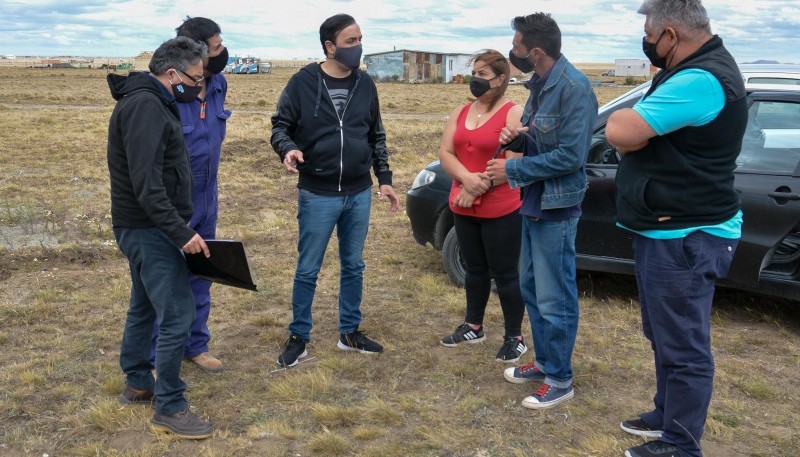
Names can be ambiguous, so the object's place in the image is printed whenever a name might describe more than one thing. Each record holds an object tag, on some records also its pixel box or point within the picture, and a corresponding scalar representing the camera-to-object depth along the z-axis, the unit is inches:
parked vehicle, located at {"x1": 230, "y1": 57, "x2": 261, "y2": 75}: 3457.2
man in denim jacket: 137.8
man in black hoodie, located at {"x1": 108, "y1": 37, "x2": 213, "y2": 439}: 125.1
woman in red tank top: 159.9
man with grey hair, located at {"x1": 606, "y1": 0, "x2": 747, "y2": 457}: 108.4
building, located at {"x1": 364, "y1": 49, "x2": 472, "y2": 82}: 2482.8
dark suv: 183.9
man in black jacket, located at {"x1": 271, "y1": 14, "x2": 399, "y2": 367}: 164.9
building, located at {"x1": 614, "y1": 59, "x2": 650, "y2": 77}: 3007.4
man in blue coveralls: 156.4
